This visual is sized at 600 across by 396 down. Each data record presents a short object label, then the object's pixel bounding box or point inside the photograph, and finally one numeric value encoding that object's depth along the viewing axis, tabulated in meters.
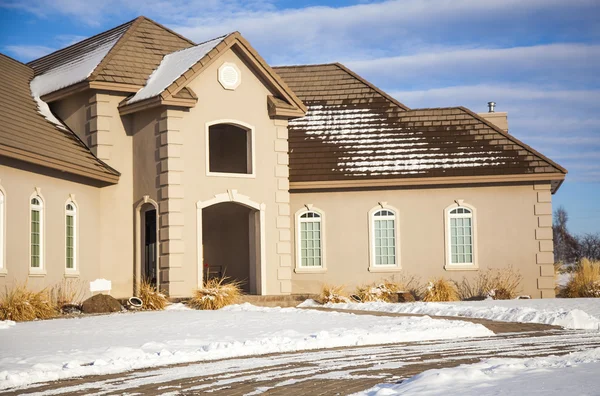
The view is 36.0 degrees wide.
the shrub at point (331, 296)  24.39
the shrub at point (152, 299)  22.00
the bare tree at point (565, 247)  53.94
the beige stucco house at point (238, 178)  23.00
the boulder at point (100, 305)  21.14
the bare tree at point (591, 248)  49.47
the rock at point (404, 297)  25.57
